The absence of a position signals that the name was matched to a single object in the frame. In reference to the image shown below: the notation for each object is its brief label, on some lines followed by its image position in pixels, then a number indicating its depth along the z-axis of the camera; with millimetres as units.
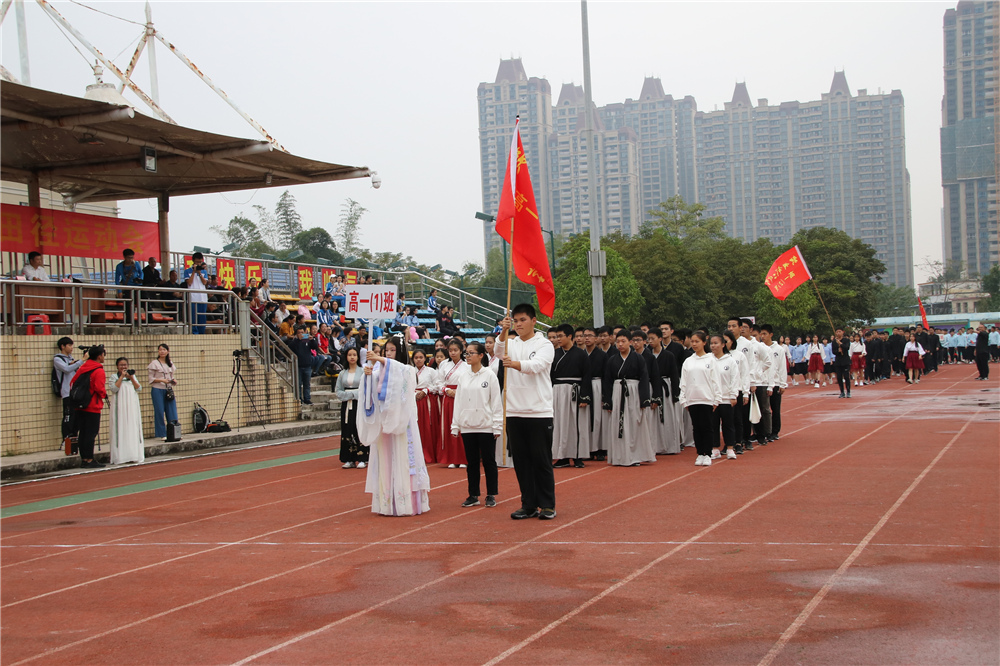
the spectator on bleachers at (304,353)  20281
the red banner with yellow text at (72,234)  16297
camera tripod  18781
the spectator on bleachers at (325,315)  24000
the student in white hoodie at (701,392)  11883
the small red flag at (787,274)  24000
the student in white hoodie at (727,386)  12492
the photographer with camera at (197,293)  18688
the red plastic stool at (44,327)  15086
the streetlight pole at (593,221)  16703
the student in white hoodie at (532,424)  8352
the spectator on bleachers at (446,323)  28006
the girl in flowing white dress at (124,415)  14188
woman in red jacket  13719
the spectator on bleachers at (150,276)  17672
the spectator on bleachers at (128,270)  17391
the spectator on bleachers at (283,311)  21881
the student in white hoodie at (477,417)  9086
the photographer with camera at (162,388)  16281
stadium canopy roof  13703
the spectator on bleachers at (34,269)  15414
